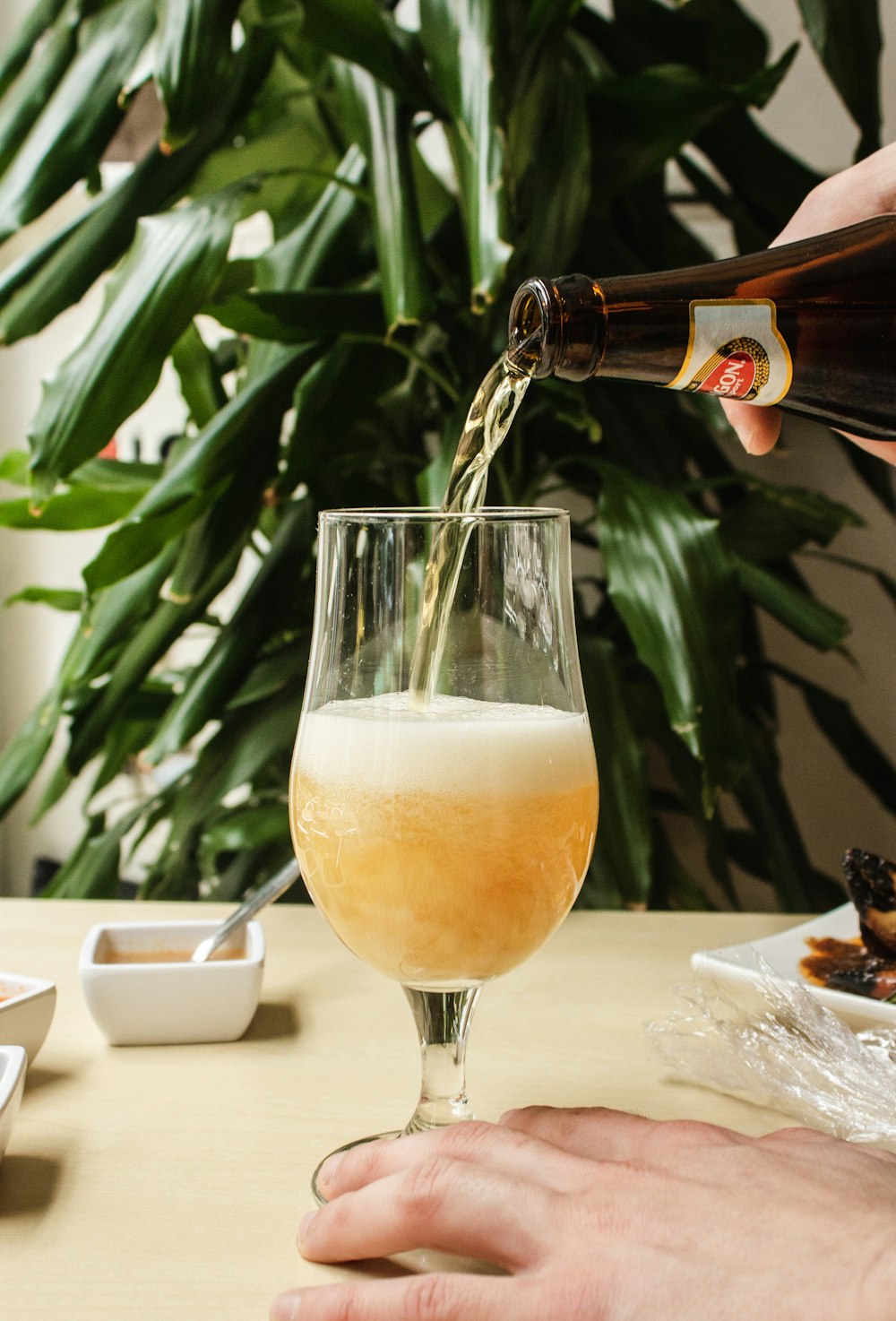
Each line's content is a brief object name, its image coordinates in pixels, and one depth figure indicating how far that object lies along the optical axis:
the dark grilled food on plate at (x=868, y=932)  0.77
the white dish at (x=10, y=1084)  0.55
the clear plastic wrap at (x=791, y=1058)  0.63
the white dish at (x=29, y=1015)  0.66
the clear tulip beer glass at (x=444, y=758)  0.53
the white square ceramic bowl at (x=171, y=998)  0.70
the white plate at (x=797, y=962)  0.72
